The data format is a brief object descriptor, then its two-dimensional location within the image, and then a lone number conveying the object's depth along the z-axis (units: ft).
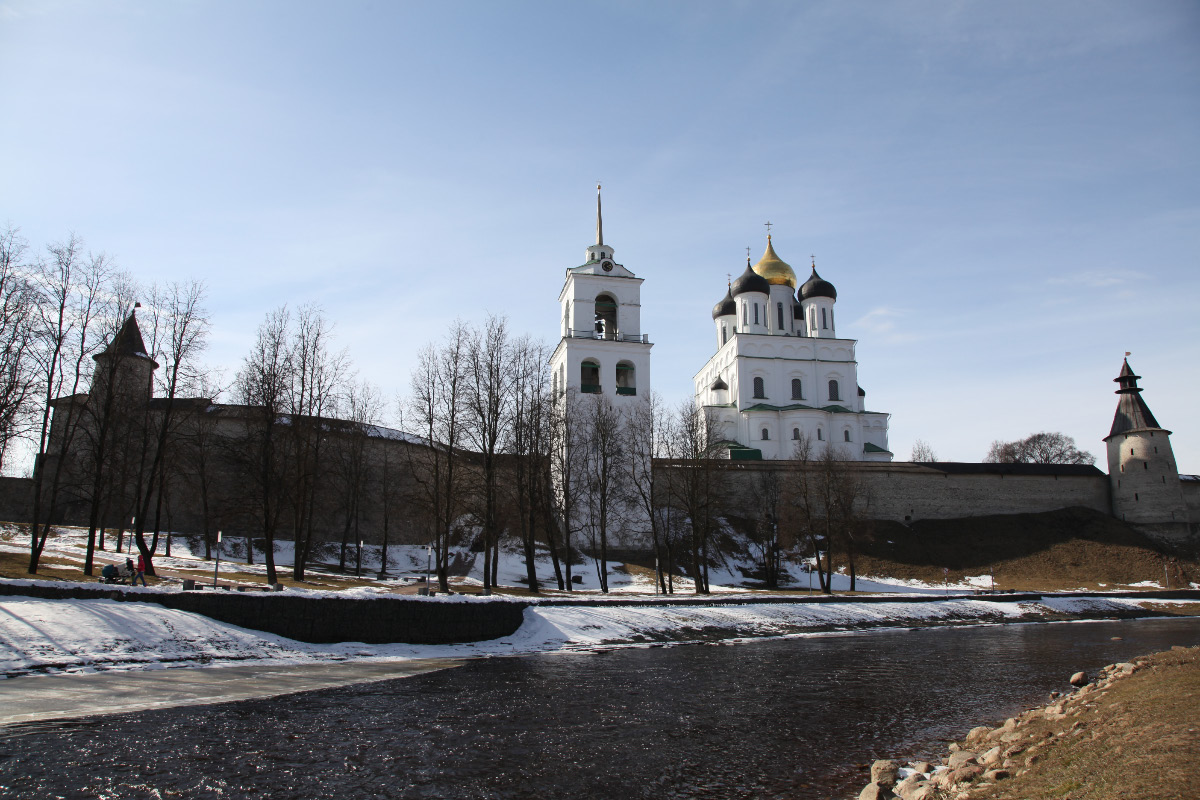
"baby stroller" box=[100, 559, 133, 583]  63.41
